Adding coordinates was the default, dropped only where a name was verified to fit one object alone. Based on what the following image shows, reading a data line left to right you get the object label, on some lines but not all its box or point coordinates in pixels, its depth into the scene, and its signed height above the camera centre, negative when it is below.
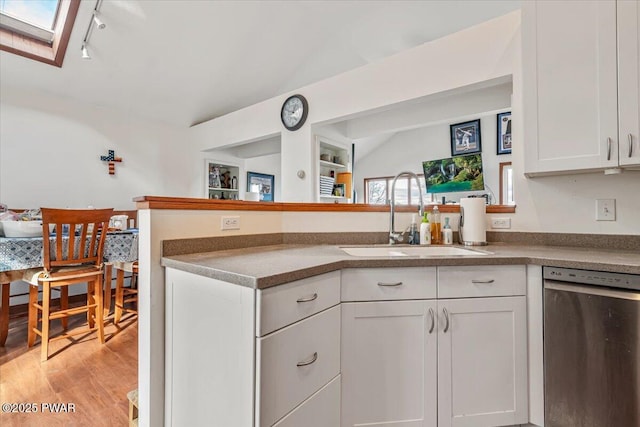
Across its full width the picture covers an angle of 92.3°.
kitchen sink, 1.68 -0.20
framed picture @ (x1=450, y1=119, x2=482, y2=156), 6.18 +1.57
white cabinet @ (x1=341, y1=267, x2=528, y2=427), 1.26 -0.62
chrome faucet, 1.84 -0.06
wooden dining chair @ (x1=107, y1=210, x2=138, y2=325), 2.69 -0.65
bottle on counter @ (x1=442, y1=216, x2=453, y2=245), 1.87 -0.13
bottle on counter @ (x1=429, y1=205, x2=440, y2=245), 1.88 -0.07
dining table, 2.04 -0.29
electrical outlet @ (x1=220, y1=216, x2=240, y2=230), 1.53 -0.04
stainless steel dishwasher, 1.14 -0.52
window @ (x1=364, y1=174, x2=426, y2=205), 7.35 +0.61
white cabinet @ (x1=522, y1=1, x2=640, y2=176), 1.38 +0.62
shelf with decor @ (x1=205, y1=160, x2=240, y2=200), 4.71 +0.56
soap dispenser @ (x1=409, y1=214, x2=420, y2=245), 1.86 -0.12
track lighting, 2.67 +1.71
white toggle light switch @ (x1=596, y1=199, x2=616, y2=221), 1.64 +0.02
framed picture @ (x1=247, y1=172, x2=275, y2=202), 5.34 +0.56
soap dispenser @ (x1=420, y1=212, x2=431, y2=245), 1.82 -0.11
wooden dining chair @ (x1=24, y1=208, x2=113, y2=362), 2.09 -0.33
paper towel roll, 1.79 -0.05
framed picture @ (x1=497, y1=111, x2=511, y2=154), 5.70 +1.52
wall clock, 3.36 +1.16
